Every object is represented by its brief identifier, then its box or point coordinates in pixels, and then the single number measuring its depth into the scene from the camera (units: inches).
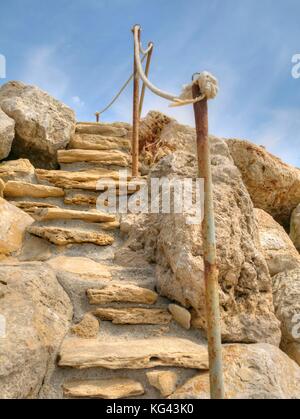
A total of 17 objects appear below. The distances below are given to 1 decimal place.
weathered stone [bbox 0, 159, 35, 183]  161.5
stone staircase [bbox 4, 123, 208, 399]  77.7
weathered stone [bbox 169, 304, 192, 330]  93.7
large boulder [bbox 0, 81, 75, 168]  184.2
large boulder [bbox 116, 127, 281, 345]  93.8
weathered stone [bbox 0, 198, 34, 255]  122.1
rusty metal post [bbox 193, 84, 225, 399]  65.0
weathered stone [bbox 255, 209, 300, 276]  145.3
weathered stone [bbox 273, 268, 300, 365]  106.9
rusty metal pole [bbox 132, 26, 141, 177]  177.0
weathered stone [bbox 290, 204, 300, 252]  213.8
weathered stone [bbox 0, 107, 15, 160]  168.6
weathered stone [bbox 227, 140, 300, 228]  211.9
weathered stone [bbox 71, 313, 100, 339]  88.7
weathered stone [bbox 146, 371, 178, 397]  77.9
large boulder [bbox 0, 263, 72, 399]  69.1
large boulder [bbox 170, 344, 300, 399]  79.2
